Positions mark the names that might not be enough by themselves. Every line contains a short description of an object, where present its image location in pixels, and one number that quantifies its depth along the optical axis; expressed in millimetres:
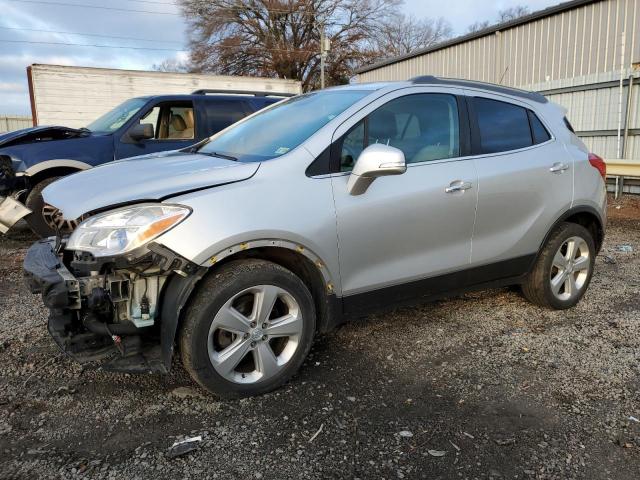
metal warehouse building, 10000
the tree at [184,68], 35969
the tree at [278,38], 33656
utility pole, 28594
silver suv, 2607
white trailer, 13055
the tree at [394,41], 36562
